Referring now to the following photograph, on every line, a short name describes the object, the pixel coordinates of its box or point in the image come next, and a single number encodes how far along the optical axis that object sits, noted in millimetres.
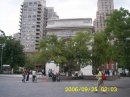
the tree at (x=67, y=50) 19586
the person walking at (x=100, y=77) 8435
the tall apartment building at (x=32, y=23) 60527
